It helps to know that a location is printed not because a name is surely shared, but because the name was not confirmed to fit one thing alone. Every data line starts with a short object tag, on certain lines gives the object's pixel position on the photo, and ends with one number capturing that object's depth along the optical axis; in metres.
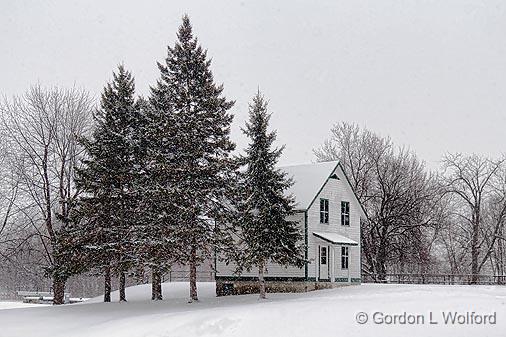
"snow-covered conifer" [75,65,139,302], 32.72
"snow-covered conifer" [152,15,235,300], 31.16
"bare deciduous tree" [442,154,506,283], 51.53
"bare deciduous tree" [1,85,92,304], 39.06
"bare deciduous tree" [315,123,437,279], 54.09
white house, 36.59
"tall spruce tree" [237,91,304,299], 31.05
